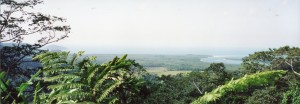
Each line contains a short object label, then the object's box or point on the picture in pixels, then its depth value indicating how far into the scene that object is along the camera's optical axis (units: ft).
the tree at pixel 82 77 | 13.66
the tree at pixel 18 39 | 67.10
